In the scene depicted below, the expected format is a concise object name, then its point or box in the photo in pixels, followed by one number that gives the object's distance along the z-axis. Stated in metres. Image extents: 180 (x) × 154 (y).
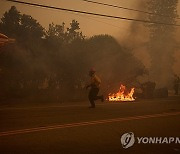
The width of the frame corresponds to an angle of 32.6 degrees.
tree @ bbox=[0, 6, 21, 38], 25.16
